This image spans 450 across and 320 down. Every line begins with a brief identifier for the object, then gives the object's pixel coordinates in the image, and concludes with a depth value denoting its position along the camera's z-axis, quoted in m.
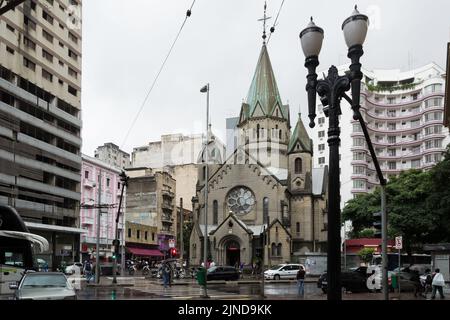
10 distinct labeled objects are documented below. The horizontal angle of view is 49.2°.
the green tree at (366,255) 37.69
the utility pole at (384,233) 10.94
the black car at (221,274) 31.04
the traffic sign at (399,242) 17.50
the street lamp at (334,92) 5.51
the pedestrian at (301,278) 18.23
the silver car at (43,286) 8.87
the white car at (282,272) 34.56
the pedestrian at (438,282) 15.02
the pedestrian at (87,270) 21.45
